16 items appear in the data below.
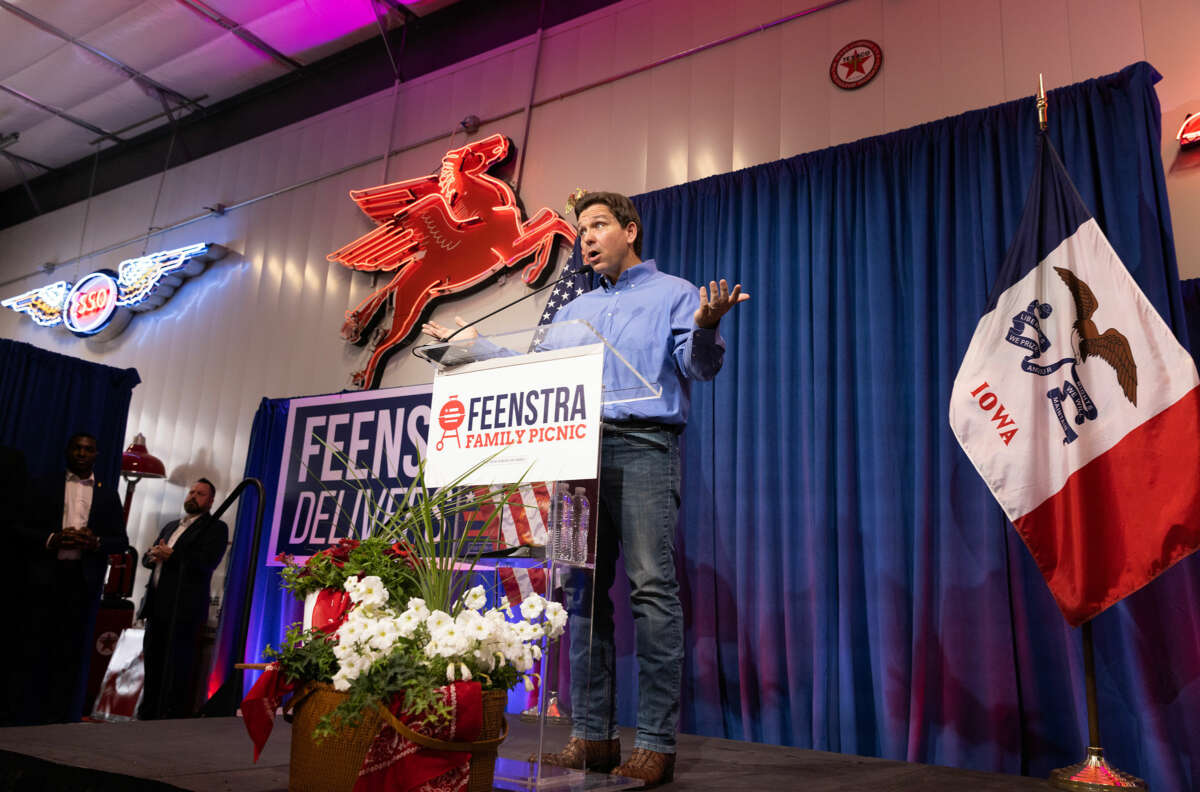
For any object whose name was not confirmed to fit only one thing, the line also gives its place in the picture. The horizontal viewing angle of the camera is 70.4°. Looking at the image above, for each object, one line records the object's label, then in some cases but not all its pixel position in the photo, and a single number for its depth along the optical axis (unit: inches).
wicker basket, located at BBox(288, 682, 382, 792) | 55.8
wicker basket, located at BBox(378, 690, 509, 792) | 57.2
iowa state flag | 91.4
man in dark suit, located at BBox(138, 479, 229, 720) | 189.6
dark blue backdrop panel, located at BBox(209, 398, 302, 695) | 210.2
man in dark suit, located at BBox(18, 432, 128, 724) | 179.3
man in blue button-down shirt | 73.4
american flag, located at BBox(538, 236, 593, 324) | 169.6
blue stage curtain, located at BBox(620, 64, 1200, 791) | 107.8
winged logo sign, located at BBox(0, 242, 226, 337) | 266.2
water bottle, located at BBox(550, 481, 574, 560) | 68.8
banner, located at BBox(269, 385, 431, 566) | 192.7
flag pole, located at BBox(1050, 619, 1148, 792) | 83.9
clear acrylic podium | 67.3
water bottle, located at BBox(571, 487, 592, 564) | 70.8
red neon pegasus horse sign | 192.4
